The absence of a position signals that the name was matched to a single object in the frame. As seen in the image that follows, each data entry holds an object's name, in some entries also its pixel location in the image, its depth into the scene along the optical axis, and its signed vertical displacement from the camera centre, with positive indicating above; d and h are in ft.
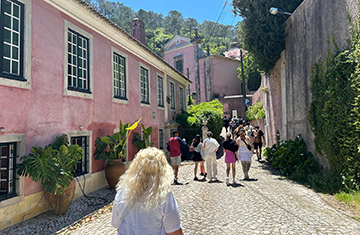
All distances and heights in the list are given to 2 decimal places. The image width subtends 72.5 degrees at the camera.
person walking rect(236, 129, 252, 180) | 27.94 -2.76
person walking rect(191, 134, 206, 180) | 30.19 -3.10
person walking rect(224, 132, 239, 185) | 27.07 -2.75
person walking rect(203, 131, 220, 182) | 28.43 -3.18
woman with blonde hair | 6.72 -2.04
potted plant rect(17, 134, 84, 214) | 16.53 -2.73
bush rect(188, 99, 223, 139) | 53.11 +1.67
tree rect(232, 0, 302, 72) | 37.14 +15.29
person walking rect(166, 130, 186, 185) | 29.09 -2.94
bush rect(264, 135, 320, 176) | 28.74 -4.27
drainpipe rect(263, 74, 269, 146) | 51.47 +0.96
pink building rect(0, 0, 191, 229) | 17.13 +4.20
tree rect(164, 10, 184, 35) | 295.48 +141.96
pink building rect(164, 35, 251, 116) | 106.40 +25.19
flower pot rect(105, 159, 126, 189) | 25.73 -4.59
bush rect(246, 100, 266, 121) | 57.88 +3.54
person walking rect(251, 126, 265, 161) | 41.47 -2.27
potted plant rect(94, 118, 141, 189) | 25.18 -2.66
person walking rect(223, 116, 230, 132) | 73.70 +1.29
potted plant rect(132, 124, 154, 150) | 34.27 -1.95
